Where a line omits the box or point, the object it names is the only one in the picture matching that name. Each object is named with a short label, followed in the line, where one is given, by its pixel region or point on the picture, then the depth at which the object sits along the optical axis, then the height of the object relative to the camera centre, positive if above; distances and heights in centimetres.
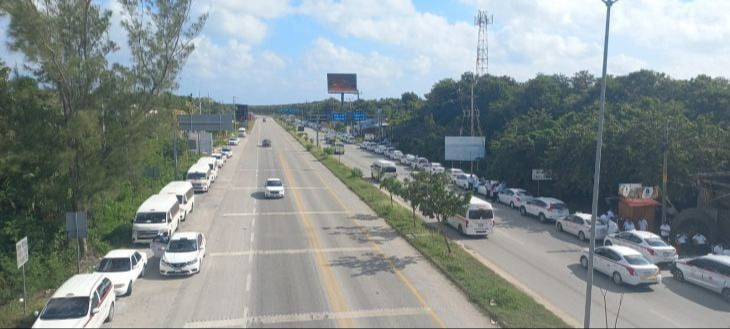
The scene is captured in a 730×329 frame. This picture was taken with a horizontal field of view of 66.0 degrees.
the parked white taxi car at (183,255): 2084 -555
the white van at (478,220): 2875 -554
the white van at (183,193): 3198 -492
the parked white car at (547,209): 3297 -578
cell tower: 6419 -8
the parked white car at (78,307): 1475 -540
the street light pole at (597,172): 1456 -159
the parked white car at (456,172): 5027 -552
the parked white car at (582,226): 2872 -591
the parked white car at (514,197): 3693 -574
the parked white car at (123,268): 1853 -554
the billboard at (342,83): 12388 +598
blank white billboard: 5819 -381
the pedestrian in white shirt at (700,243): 2683 -617
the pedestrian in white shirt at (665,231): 2856 -597
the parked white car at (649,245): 2381 -576
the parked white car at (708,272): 2003 -589
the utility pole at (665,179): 2934 -341
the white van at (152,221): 2594 -530
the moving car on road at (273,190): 4084 -589
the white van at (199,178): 4291 -531
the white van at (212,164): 4899 -500
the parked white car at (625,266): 2034 -572
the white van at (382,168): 5072 -525
